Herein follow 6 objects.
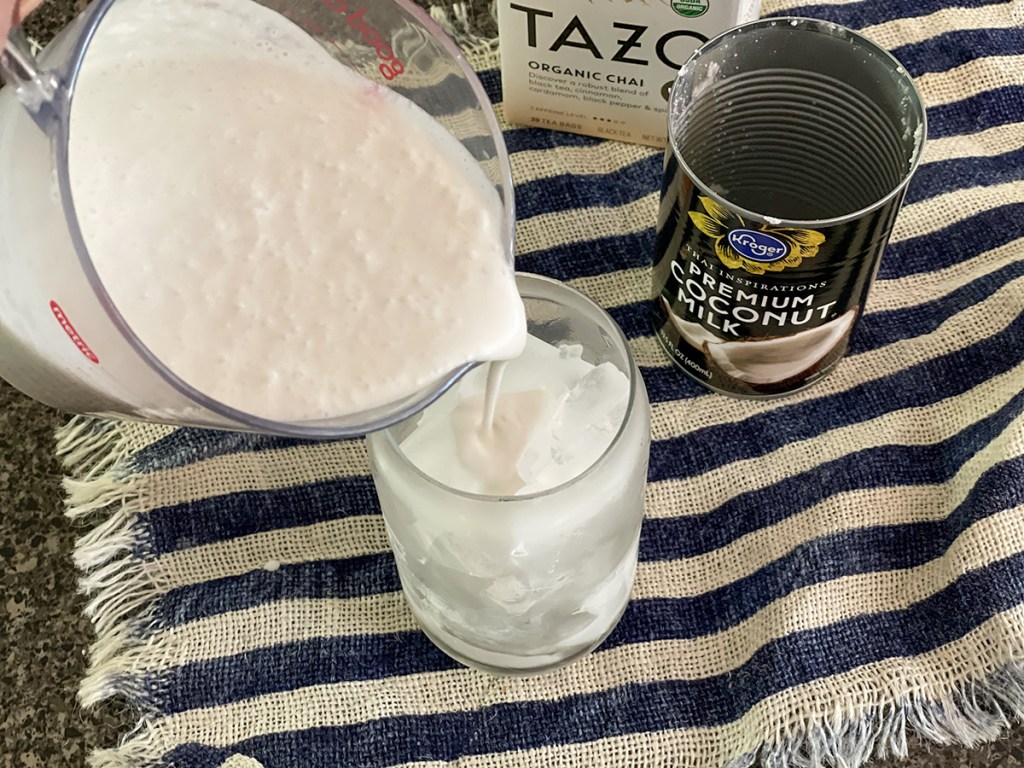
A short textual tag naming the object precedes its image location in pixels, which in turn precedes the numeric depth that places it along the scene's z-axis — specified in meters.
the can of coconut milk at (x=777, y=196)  0.61
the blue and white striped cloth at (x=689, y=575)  0.65
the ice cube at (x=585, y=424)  0.57
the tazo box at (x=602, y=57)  0.72
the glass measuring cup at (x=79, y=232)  0.38
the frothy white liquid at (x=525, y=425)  0.57
